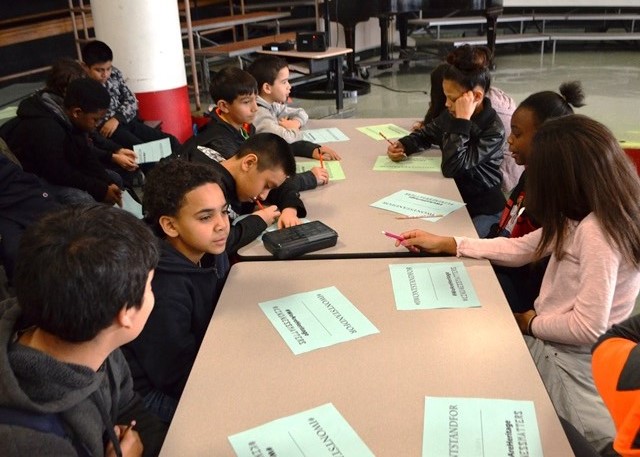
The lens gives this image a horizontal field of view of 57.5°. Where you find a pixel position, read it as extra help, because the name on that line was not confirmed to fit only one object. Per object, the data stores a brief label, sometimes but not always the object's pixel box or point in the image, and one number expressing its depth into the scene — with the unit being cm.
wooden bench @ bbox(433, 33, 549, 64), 730
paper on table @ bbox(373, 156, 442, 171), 224
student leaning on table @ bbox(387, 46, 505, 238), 212
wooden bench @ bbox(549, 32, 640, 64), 745
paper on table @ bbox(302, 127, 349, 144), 262
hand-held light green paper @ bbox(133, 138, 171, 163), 310
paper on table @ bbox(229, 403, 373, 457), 91
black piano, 612
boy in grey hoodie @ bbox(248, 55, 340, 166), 261
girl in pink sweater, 125
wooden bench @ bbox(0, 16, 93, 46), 489
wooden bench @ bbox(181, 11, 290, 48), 565
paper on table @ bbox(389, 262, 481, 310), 131
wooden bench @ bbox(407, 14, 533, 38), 723
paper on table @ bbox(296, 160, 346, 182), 218
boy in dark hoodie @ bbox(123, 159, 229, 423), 128
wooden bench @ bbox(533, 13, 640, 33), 755
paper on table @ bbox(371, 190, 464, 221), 183
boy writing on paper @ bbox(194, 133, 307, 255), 180
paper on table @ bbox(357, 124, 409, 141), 264
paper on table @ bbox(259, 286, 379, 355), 119
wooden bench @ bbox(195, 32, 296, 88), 505
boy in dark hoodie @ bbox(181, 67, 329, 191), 208
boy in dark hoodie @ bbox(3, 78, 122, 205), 255
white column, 360
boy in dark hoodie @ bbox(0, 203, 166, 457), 81
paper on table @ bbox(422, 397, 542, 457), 90
